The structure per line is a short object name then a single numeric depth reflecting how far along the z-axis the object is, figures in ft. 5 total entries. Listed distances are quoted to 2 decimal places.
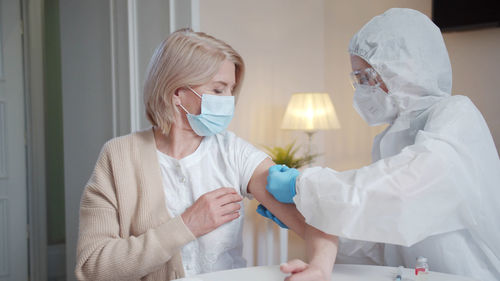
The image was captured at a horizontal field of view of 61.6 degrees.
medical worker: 3.37
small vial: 3.34
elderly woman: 4.01
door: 9.21
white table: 3.46
